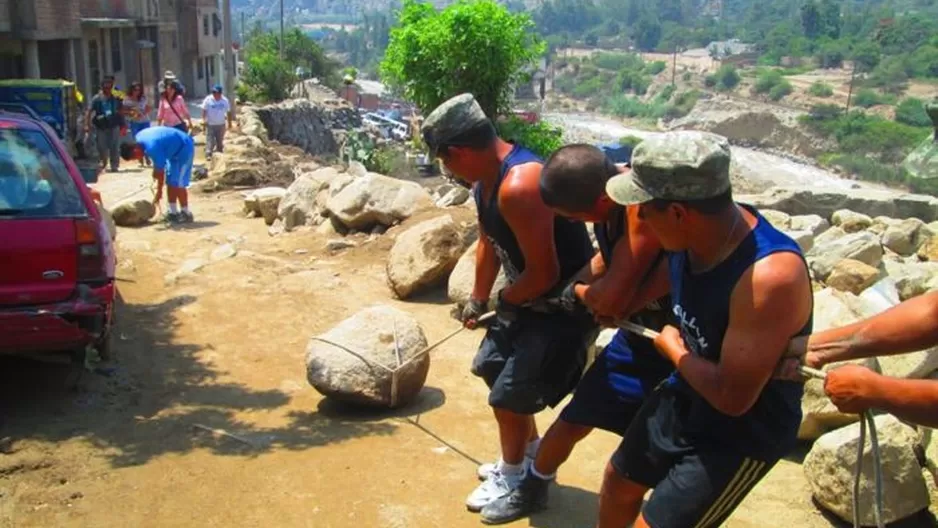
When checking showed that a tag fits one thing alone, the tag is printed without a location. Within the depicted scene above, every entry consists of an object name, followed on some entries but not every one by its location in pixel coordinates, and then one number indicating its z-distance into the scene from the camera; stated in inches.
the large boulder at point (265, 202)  446.6
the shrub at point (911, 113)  2438.5
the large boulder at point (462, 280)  276.1
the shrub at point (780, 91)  3258.1
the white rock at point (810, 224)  329.1
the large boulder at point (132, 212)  414.6
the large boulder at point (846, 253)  263.6
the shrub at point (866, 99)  2918.3
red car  188.1
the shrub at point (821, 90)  3137.3
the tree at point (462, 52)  443.5
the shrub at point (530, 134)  492.4
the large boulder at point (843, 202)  400.8
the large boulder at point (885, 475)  154.1
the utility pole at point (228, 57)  1009.5
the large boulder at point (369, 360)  202.5
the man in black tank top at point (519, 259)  143.6
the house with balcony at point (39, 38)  777.6
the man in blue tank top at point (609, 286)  127.6
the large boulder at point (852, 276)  250.1
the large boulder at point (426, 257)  297.4
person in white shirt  647.8
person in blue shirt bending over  412.5
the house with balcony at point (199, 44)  1606.8
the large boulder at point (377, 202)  368.8
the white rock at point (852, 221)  355.9
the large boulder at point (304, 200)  416.8
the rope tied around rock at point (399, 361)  202.4
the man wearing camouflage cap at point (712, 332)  97.7
